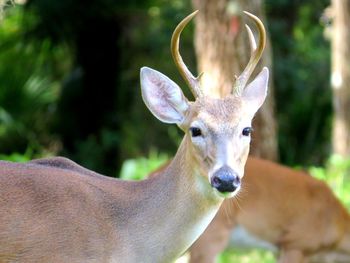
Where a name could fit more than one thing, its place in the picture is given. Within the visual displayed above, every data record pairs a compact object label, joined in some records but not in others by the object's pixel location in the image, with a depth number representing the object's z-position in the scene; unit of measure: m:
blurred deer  18.87
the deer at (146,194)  11.41
